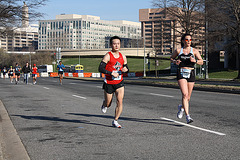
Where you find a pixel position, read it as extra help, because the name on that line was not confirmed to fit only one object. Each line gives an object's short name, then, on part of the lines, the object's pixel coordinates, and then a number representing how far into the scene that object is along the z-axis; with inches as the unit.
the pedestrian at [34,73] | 1291.8
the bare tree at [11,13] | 577.6
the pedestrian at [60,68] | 1218.0
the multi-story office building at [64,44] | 7602.4
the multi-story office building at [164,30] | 1760.6
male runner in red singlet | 296.5
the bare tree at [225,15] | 1393.9
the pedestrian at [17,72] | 1365.7
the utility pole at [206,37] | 1531.6
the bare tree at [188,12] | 1636.3
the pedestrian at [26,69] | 1245.3
